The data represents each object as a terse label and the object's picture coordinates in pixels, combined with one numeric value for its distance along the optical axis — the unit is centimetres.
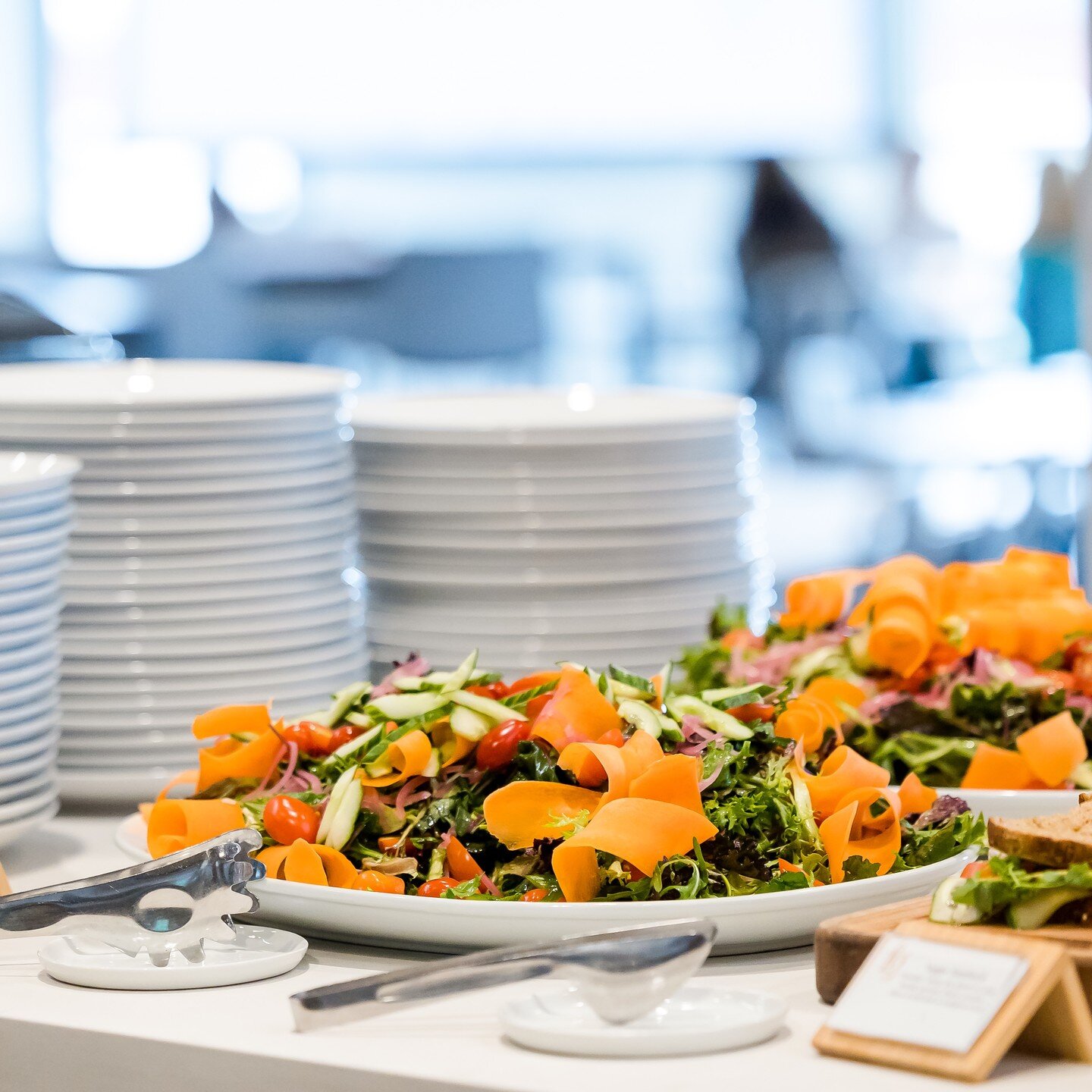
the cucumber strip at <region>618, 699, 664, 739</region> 199
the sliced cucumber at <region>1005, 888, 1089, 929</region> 181
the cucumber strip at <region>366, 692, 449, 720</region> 205
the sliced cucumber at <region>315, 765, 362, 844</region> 199
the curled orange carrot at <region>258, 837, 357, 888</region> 196
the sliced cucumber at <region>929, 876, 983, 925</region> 183
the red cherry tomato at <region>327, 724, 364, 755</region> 206
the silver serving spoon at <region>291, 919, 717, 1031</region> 179
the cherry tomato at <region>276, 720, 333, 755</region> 207
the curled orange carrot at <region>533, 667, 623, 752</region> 198
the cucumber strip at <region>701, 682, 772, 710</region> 205
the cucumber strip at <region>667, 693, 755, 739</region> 199
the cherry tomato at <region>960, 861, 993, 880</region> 184
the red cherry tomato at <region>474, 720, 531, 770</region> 199
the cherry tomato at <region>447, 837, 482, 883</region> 196
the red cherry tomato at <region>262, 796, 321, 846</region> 199
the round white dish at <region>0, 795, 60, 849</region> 215
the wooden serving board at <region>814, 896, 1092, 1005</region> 182
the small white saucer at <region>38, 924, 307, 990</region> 191
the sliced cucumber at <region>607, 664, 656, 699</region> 204
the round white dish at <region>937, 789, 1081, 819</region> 210
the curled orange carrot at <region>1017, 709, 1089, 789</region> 213
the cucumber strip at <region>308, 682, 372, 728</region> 209
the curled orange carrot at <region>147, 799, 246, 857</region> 202
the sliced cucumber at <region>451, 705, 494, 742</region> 201
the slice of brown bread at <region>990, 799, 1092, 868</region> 182
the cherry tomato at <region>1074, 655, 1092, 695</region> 226
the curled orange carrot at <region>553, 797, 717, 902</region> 190
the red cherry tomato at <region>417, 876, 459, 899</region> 194
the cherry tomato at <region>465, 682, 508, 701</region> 206
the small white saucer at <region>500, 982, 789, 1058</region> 179
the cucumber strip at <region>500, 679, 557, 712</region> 205
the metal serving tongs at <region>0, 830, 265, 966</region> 192
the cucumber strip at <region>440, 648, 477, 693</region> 206
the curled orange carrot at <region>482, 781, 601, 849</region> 194
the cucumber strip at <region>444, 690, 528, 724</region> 202
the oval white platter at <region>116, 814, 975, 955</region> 189
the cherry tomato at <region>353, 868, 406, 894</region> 195
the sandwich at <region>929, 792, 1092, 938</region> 181
